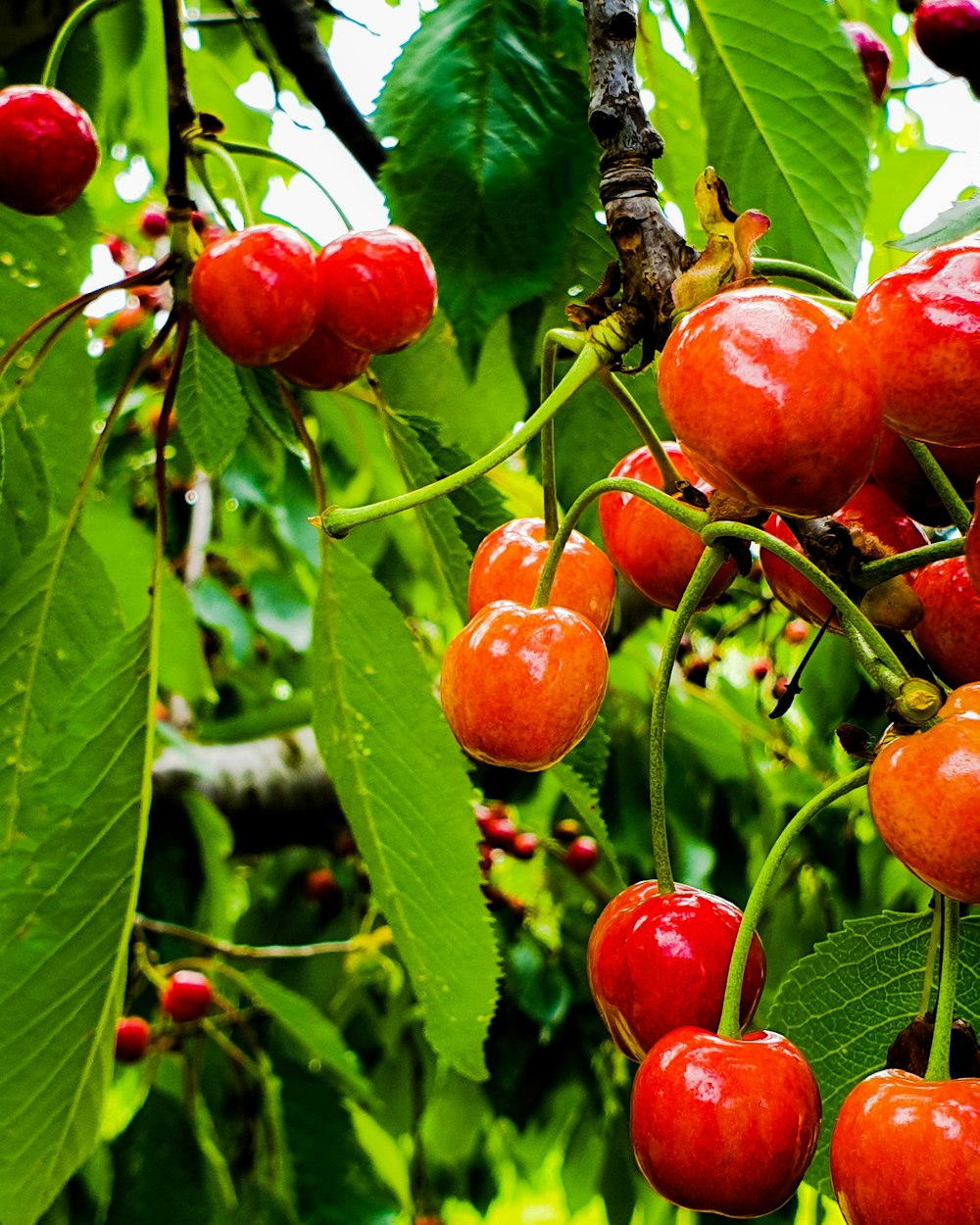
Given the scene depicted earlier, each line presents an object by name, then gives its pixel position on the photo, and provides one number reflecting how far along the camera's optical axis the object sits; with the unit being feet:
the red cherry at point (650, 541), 1.18
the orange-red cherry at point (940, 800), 1.00
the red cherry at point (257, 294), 1.35
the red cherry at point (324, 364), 1.43
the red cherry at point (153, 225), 3.62
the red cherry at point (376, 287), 1.37
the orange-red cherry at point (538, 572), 1.19
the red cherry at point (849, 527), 1.12
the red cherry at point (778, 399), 1.00
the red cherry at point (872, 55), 1.78
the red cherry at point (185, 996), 2.59
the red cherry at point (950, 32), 1.47
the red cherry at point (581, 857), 3.47
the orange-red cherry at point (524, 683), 1.12
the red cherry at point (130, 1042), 2.71
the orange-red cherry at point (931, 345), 1.00
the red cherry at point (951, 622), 1.08
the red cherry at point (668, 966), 1.12
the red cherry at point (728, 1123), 1.06
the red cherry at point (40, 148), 1.44
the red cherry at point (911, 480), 1.11
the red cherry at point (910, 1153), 1.01
